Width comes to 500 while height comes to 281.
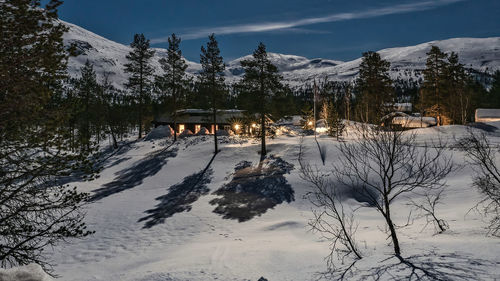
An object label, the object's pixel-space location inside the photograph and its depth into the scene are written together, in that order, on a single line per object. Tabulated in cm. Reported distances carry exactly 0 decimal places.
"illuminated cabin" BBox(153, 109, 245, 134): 5072
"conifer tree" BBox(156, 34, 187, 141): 3756
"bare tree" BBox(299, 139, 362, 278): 934
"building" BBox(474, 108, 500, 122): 4522
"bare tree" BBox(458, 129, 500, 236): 922
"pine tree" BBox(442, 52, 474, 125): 4135
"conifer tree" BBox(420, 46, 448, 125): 3969
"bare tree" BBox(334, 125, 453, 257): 1876
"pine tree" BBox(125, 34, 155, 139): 3991
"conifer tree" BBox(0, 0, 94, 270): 569
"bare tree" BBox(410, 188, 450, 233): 1098
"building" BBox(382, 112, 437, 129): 5034
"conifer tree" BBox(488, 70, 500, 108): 6358
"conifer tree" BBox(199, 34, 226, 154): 2906
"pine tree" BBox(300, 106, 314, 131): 4826
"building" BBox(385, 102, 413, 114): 8075
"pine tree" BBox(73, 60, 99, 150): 4338
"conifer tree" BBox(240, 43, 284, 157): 2638
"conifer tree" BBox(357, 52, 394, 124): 4188
